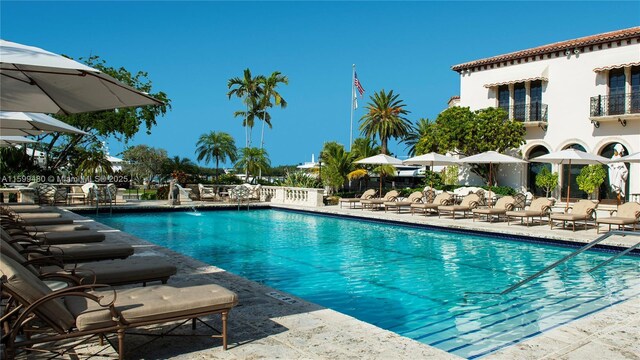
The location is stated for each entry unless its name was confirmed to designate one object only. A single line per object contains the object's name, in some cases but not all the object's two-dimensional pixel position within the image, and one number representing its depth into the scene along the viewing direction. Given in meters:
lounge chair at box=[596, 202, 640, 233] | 12.78
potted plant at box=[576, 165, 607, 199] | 22.49
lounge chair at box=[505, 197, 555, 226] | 14.93
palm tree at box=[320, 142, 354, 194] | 28.92
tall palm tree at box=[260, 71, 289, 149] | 38.56
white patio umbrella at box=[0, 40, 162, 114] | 4.21
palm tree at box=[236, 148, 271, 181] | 35.03
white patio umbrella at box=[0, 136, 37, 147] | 12.98
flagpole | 36.55
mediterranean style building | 23.14
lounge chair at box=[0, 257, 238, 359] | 3.23
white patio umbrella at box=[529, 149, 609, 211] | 16.52
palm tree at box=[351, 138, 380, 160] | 31.02
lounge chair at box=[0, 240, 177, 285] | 4.60
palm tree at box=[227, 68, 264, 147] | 38.31
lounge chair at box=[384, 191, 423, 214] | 18.82
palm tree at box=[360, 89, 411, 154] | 40.94
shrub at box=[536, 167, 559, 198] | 24.66
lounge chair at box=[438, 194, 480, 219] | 16.94
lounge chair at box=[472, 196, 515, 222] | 15.66
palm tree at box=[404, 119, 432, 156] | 46.72
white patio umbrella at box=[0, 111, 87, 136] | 8.69
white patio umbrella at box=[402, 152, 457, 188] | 20.98
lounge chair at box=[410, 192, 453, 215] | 17.87
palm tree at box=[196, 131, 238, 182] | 52.78
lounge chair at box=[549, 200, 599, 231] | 13.83
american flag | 35.48
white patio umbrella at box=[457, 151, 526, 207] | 19.42
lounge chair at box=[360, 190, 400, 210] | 19.78
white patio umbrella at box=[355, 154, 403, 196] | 21.72
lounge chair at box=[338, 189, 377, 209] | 21.69
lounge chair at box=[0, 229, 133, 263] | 5.98
